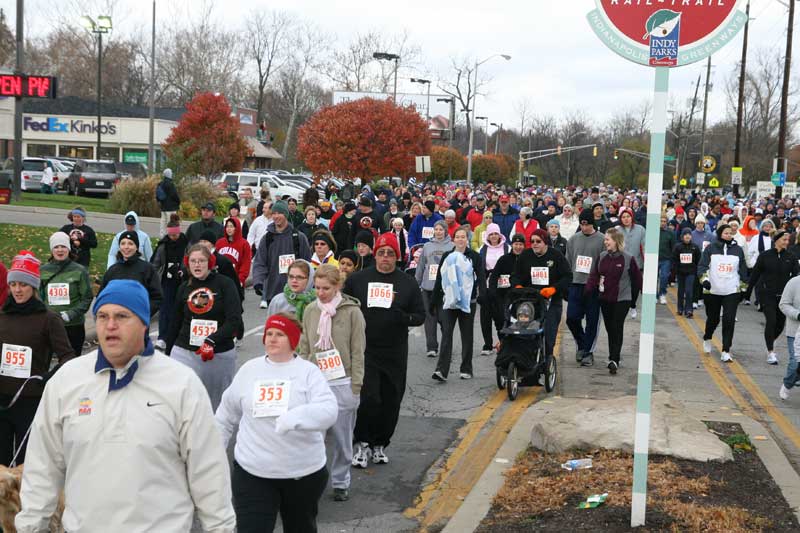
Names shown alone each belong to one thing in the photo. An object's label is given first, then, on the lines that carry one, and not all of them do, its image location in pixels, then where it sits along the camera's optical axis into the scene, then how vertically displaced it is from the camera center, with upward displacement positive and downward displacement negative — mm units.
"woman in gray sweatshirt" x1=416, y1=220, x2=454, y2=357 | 12938 -558
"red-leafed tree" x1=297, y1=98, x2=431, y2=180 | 44375 +3810
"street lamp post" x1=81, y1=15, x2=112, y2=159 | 43062 +8567
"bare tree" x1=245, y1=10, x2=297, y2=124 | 87625 +14670
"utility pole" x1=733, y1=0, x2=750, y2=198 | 50278 +6625
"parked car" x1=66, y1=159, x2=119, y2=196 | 42969 +1552
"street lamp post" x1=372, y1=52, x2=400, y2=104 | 70756 +12795
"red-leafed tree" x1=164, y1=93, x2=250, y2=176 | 42688 +3718
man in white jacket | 3441 -838
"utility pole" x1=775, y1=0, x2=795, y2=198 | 42031 +5985
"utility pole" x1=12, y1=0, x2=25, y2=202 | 32844 +2848
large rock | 7938 -1701
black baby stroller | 10797 -1329
